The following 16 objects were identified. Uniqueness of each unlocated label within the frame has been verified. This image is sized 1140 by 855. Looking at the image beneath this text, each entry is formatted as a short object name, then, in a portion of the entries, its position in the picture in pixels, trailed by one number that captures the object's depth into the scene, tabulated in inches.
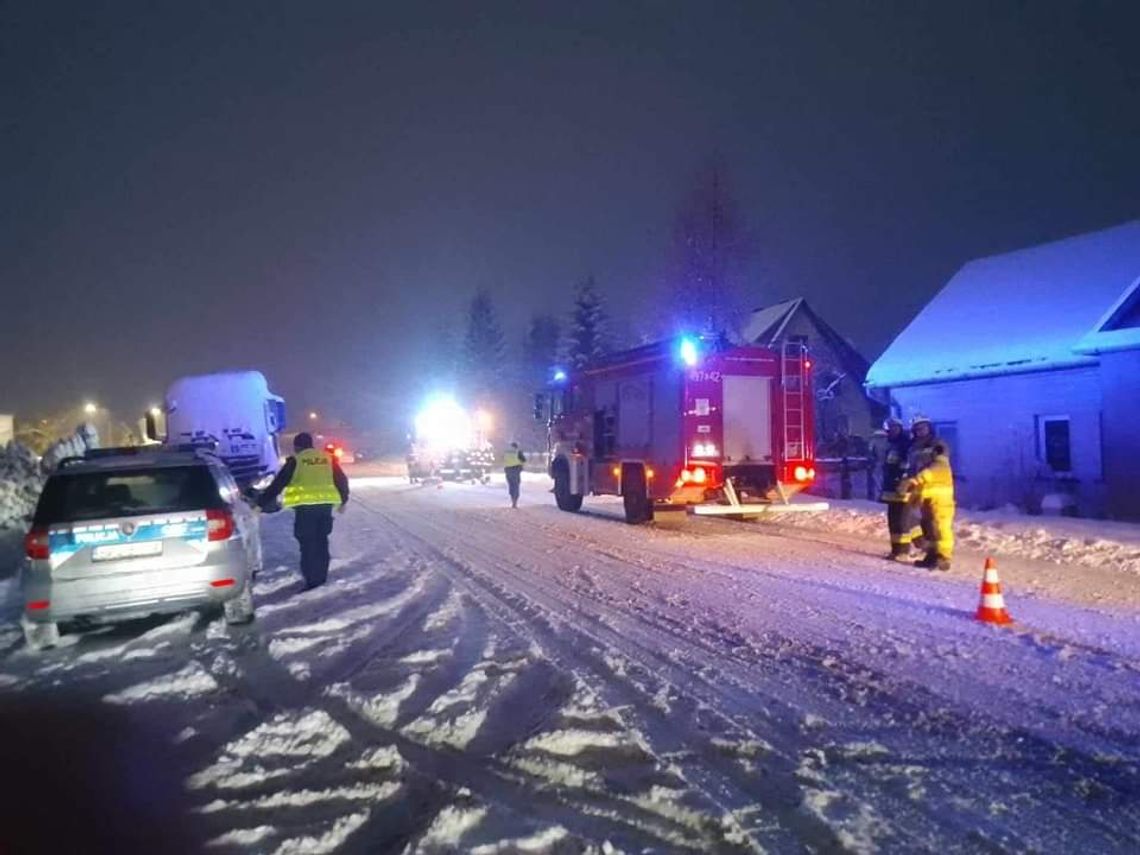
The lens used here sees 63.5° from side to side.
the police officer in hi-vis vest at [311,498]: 424.2
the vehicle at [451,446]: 1414.9
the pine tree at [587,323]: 2497.5
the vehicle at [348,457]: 2750.5
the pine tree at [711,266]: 1473.9
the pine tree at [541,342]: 3445.6
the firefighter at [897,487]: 472.7
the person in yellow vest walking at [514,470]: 878.4
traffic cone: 319.0
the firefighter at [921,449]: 447.5
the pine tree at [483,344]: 3289.9
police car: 303.0
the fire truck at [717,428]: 614.2
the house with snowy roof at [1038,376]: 723.4
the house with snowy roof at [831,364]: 1633.9
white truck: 998.4
